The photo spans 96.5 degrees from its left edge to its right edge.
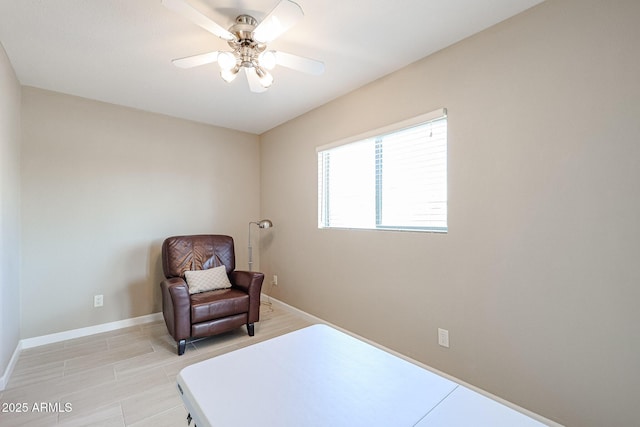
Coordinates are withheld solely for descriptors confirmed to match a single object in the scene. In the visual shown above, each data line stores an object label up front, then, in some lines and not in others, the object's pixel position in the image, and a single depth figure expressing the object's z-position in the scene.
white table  0.85
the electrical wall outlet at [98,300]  3.03
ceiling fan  1.42
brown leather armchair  2.54
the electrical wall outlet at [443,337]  2.08
